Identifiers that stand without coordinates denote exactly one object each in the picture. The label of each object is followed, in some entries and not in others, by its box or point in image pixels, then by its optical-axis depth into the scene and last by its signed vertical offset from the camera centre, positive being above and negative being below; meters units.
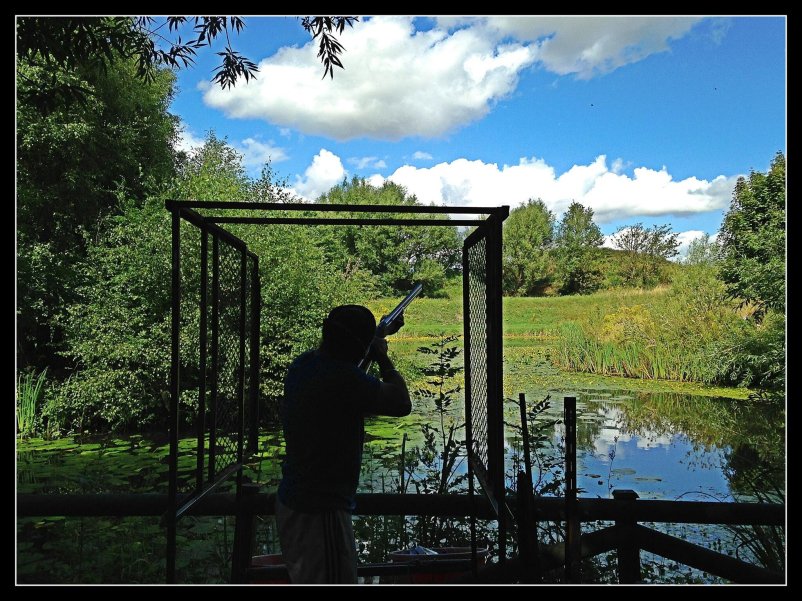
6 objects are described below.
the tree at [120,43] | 3.57 +1.49
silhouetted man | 1.79 -0.40
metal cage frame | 1.94 -0.12
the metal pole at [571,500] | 2.01 -0.64
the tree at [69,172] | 8.61 +1.95
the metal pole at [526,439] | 2.20 -0.48
